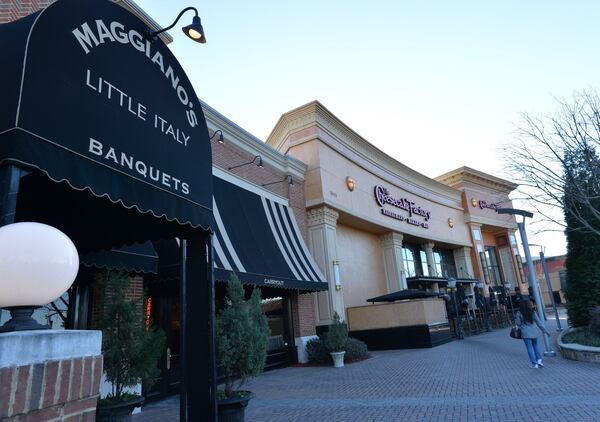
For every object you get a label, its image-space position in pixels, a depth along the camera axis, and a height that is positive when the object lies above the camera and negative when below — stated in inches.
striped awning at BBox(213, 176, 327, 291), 425.1 +99.6
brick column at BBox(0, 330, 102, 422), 59.4 -6.0
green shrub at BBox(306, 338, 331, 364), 547.2 -48.7
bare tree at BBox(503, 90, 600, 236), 477.4 +149.2
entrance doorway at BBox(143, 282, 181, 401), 374.0 +6.7
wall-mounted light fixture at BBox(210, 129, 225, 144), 482.6 +232.5
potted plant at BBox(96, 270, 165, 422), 215.8 -8.2
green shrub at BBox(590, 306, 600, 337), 428.0 -27.7
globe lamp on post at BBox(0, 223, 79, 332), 65.2 +11.7
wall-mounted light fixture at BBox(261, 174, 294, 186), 638.3 +224.8
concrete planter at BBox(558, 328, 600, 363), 370.3 -54.0
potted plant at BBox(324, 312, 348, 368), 517.5 -33.0
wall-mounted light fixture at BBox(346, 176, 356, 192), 773.3 +251.3
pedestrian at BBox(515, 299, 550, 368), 376.5 -26.2
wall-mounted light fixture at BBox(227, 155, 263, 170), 524.8 +221.1
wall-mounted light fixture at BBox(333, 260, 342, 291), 654.5 +65.8
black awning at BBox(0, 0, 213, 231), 119.6 +79.7
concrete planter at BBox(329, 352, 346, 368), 514.9 -56.1
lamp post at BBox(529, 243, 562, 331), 711.5 +46.8
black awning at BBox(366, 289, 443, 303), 692.1 +24.9
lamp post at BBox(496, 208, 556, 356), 512.1 +67.2
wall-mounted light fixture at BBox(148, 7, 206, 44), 219.8 +162.7
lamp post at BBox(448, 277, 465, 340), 744.2 -38.3
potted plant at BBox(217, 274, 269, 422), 235.8 -12.1
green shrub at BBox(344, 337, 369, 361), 556.1 -50.9
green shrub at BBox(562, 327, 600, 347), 410.7 -45.2
